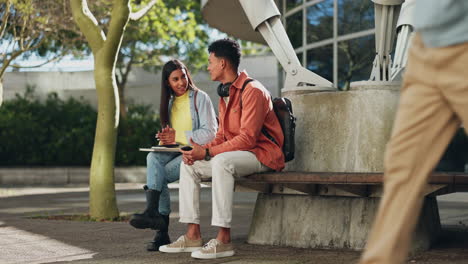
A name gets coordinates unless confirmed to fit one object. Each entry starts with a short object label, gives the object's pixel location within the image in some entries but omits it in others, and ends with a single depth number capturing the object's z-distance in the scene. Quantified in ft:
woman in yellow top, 22.00
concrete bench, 20.18
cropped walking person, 9.50
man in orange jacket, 19.79
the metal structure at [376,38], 23.36
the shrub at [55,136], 73.67
